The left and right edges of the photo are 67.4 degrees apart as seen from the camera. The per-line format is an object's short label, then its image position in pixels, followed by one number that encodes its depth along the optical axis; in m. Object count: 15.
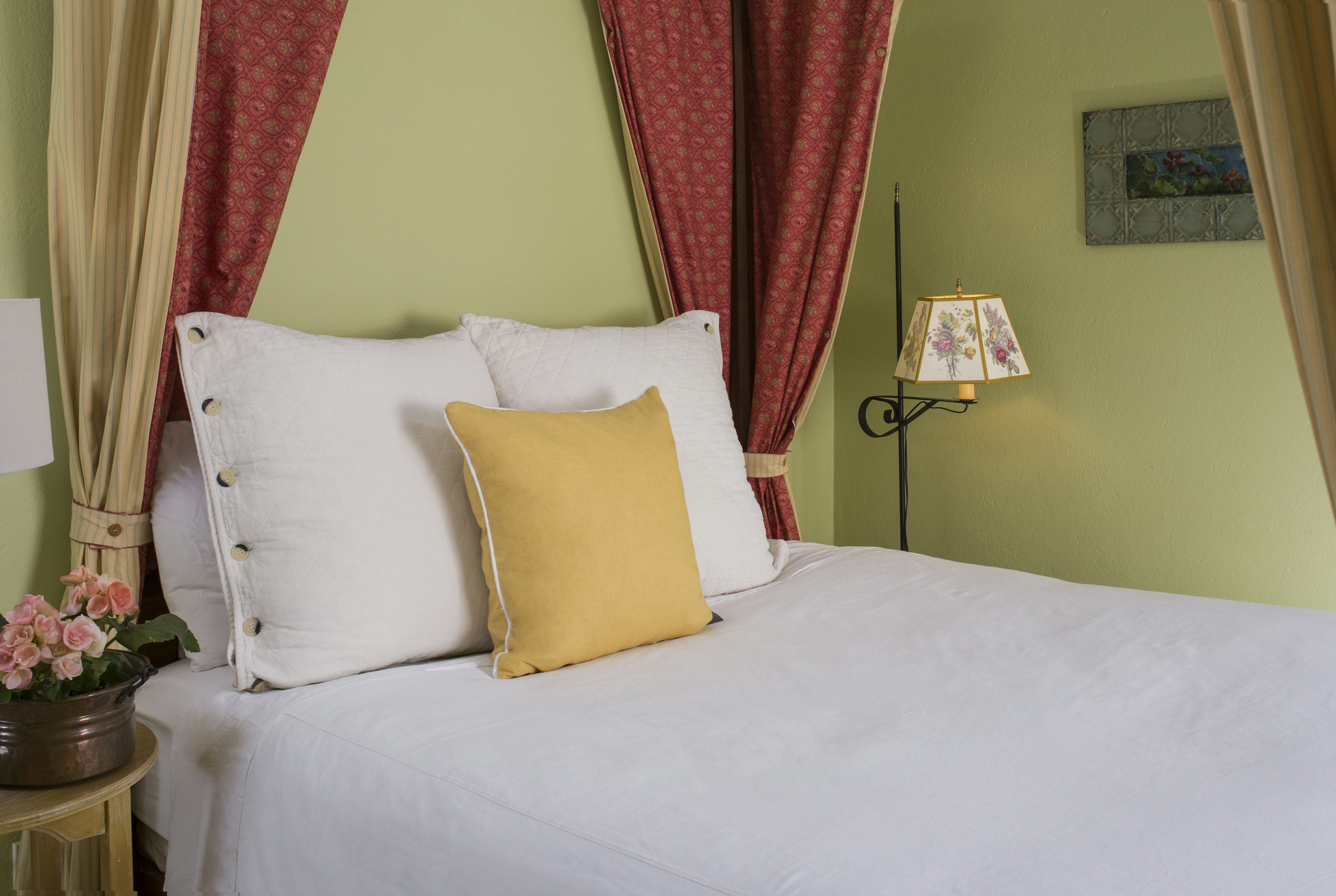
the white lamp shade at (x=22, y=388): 1.24
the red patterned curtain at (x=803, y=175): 2.76
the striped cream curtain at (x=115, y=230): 1.66
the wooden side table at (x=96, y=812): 1.20
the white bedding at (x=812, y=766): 1.01
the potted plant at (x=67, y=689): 1.24
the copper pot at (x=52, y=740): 1.24
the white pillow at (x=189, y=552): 1.69
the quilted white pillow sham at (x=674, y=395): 2.04
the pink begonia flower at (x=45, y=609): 1.28
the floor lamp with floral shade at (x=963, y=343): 2.69
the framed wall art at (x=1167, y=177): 2.65
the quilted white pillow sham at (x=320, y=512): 1.59
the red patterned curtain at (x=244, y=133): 1.82
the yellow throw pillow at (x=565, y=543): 1.62
